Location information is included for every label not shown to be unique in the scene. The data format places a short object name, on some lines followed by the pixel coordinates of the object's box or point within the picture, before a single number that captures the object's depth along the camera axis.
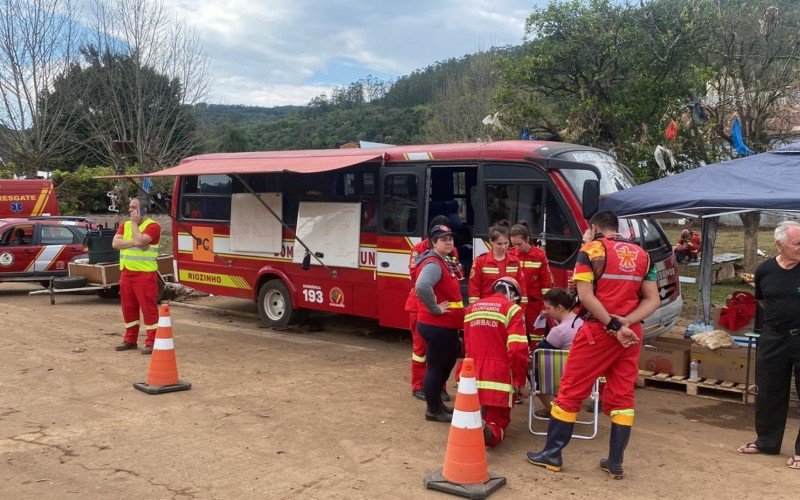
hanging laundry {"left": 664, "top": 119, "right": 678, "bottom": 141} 12.90
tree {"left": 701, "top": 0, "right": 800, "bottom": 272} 12.73
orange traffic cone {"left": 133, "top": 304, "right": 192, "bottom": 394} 6.77
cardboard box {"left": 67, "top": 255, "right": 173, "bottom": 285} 12.96
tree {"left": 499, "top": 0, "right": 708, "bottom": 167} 14.56
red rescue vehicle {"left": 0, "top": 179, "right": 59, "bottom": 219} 17.50
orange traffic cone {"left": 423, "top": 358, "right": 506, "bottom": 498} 4.38
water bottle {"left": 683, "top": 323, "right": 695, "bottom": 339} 7.54
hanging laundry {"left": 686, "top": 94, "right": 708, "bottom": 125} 11.74
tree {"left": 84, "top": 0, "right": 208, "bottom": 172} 21.55
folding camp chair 5.21
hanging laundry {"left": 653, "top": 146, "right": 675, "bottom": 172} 12.71
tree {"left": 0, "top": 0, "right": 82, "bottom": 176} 19.70
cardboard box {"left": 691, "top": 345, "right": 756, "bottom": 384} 6.61
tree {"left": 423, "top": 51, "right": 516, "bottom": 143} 33.38
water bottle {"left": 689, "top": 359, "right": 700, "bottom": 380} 6.86
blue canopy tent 6.28
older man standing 4.96
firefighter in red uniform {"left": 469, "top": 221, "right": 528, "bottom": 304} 5.68
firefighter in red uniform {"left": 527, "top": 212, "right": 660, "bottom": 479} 4.55
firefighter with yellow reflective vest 8.37
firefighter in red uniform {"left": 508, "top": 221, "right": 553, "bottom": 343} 6.43
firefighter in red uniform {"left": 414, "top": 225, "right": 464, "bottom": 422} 5.49
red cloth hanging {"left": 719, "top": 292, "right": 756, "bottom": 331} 7.89
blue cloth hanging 12.23
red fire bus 7.57
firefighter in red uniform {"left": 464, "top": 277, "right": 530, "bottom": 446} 4.94
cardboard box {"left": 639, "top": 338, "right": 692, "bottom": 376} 6.98
